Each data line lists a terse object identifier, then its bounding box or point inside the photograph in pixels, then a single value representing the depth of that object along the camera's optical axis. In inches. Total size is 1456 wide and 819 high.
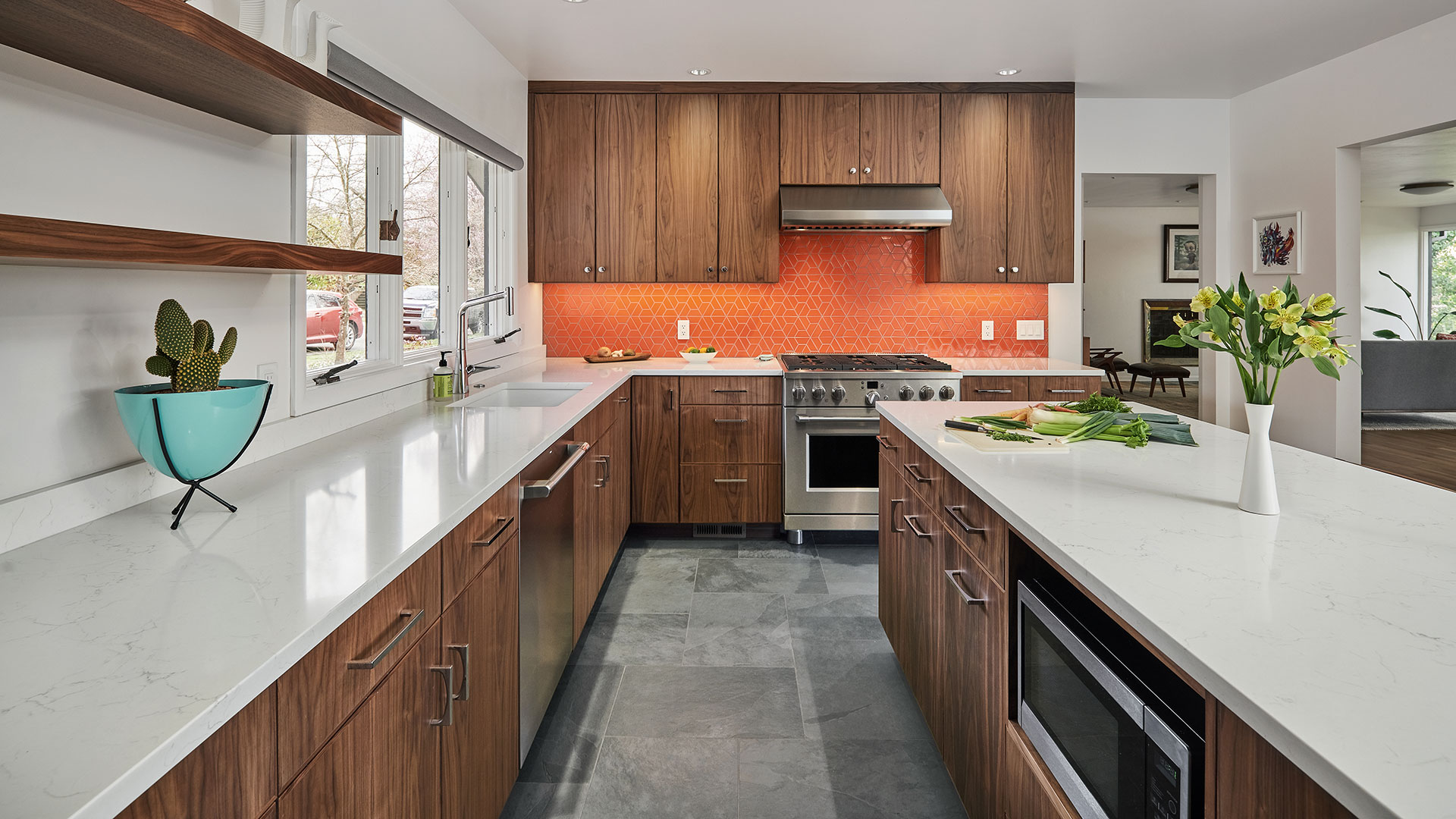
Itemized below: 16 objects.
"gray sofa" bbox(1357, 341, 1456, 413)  295.9
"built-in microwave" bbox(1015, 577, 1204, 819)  37.3
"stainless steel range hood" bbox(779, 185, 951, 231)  167.3
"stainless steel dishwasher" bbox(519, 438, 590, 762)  80.0
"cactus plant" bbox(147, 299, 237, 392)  53.5
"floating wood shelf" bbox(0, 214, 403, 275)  38.2
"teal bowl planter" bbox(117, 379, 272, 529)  50.6
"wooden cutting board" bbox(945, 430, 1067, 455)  76.9
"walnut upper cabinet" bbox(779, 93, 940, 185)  173.5
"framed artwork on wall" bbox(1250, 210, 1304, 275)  177.6
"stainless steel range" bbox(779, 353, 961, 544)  160.7
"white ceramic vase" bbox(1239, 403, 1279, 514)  52.7
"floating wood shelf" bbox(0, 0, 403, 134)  42.7
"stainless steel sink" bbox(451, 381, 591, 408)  132.8
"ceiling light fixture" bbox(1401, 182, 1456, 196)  330.0
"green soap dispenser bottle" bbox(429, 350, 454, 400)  115.1
